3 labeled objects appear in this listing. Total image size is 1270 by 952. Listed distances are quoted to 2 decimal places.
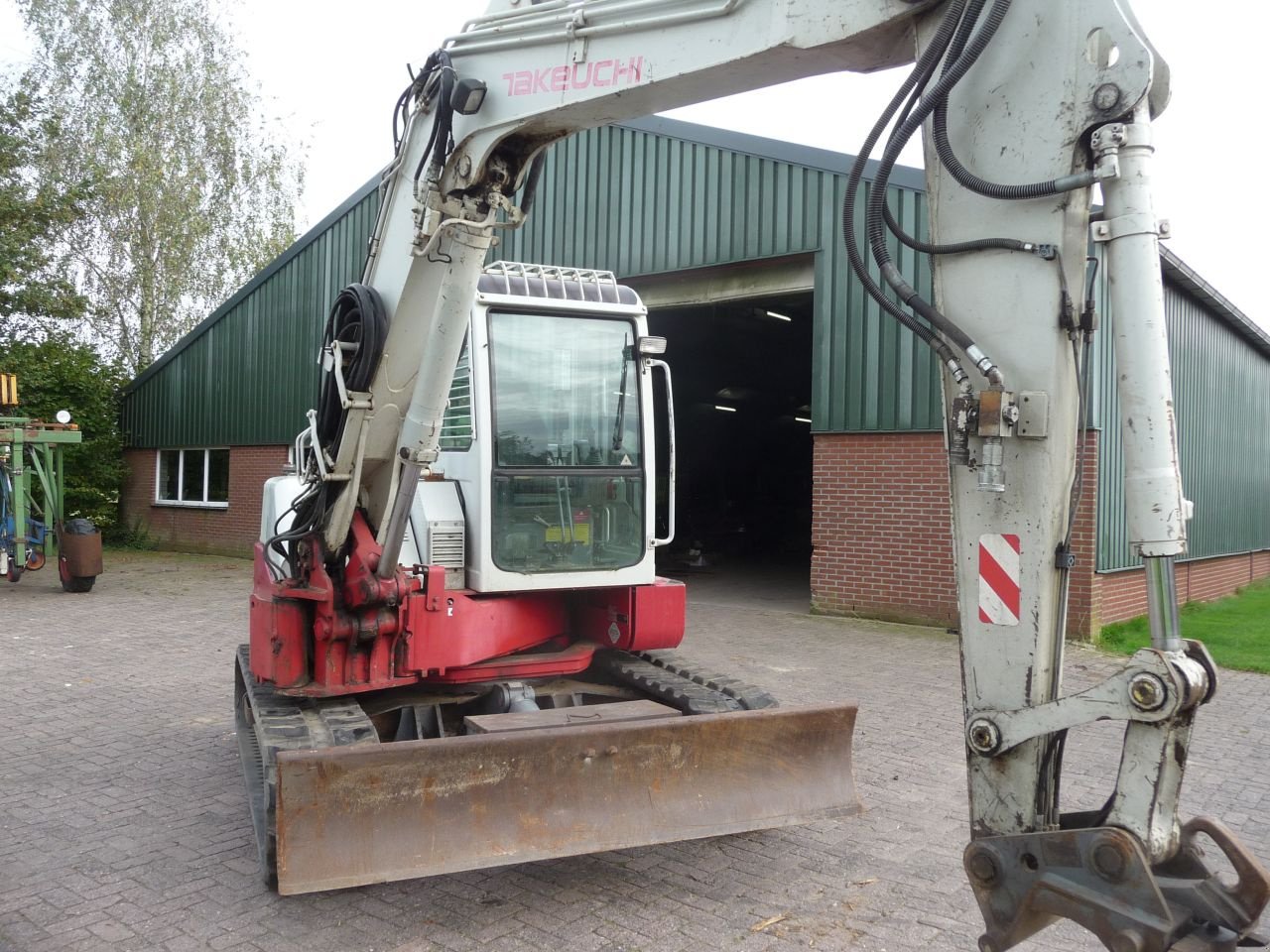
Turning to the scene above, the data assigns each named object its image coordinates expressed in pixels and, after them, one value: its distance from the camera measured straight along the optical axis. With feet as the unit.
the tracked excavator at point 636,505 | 8.74
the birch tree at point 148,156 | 90.53
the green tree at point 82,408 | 71.56
